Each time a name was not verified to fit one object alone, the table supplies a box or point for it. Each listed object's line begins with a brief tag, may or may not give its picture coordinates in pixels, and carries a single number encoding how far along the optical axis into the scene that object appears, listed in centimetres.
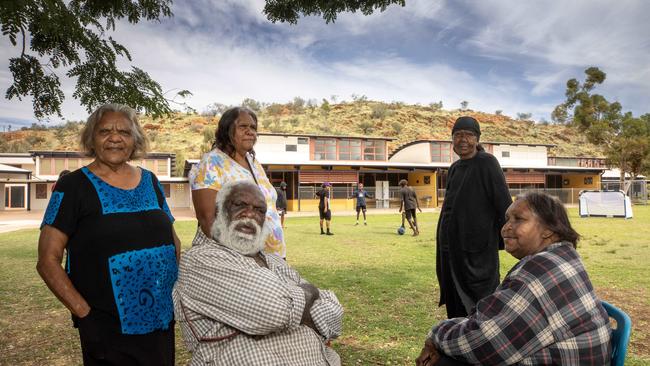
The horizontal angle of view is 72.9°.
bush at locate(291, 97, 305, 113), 8350
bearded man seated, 187
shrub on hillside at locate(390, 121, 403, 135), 7362
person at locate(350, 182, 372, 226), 1885
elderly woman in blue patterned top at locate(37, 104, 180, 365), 204
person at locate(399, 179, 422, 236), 1377
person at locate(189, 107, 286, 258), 255
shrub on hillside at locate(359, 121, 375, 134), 7441
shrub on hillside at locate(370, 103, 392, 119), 7944
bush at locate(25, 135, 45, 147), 6656
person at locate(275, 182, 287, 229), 1474
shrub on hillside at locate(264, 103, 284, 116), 8256
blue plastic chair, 189
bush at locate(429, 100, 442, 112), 9138
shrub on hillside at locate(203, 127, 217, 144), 5288
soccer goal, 2003
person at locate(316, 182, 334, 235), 1479
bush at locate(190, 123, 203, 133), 6888
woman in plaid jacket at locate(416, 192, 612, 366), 180
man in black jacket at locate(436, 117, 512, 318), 334
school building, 3216
